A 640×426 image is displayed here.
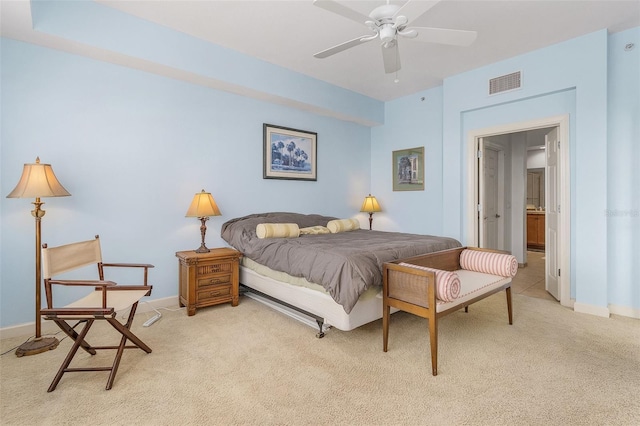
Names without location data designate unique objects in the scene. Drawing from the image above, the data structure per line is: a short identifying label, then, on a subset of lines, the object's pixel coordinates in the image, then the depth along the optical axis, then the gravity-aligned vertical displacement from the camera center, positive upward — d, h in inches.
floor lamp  95.7 +5.0
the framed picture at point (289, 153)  173.5 +31.6
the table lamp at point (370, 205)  214.8 +1.4
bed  96.3 -18.7
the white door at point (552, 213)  147.2 -3.4
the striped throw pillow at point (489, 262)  109.7 -20.3
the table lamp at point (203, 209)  134.4 -0.3
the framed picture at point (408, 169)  201.5 +24.8
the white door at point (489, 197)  175.2 +6.0
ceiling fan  80.7 +51.2
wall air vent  150.3 +60.4
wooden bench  83.5 -23.7
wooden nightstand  127.6 -29.3
